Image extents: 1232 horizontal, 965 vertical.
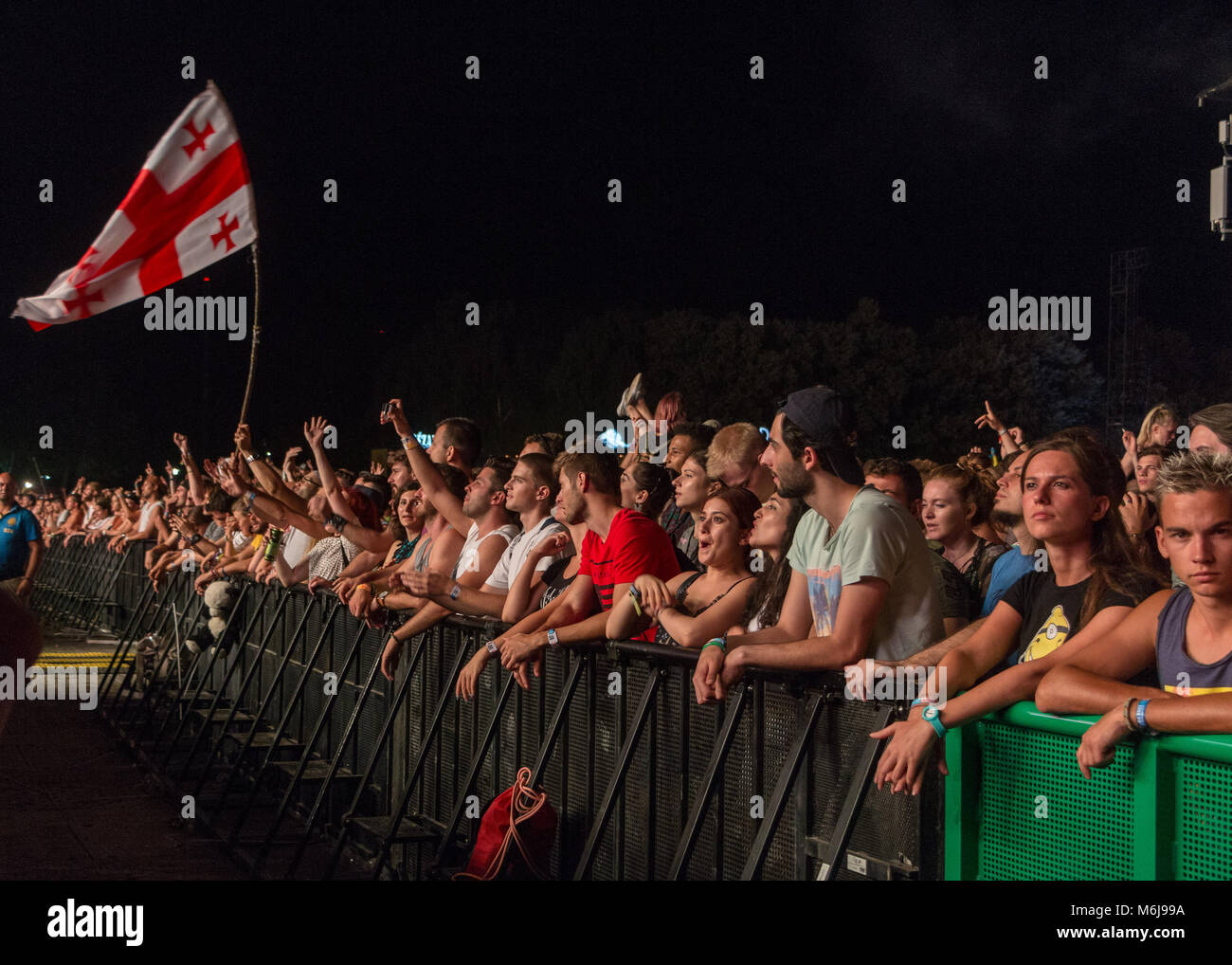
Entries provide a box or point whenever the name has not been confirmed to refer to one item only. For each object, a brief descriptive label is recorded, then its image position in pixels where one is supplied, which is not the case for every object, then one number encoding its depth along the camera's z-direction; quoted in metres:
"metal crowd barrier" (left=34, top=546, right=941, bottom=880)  4.38
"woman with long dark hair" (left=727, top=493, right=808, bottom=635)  5.50
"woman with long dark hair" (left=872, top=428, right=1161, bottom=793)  4.14
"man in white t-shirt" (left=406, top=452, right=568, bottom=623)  7.36
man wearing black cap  4.58
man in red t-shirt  6.21
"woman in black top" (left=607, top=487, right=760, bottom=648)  5.54
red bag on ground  5.96
